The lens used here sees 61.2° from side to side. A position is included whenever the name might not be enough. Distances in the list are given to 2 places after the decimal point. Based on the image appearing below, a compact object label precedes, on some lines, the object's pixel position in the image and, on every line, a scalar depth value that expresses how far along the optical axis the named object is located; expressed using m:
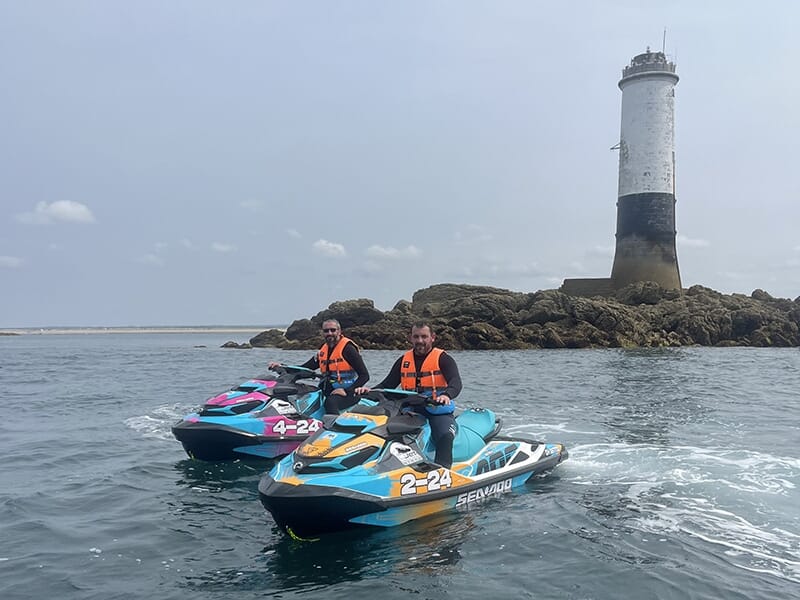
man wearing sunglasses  10.19
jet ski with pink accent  9.71
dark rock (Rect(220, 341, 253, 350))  48.98
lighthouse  43.38
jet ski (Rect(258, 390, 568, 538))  6.43
